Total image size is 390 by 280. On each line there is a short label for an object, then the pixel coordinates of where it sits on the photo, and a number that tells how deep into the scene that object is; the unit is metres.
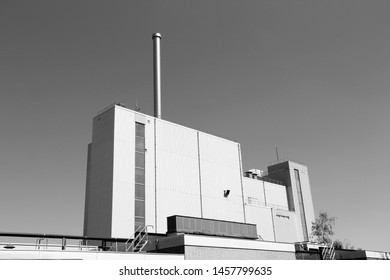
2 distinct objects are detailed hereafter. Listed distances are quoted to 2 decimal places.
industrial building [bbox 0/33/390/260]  27.91
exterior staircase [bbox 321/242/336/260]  38.04
